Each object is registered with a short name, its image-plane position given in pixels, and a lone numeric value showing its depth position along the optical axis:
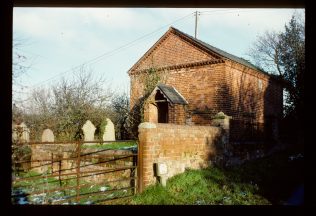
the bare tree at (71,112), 17.69
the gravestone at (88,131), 16.07
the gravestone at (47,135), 15.02
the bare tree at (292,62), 22.09
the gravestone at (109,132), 16.55
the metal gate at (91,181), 7.54
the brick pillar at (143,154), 7.64
